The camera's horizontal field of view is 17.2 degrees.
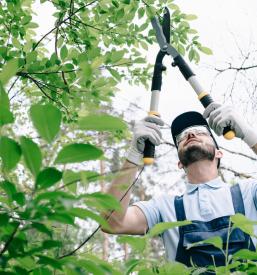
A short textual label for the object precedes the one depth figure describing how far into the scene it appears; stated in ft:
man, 11.02
